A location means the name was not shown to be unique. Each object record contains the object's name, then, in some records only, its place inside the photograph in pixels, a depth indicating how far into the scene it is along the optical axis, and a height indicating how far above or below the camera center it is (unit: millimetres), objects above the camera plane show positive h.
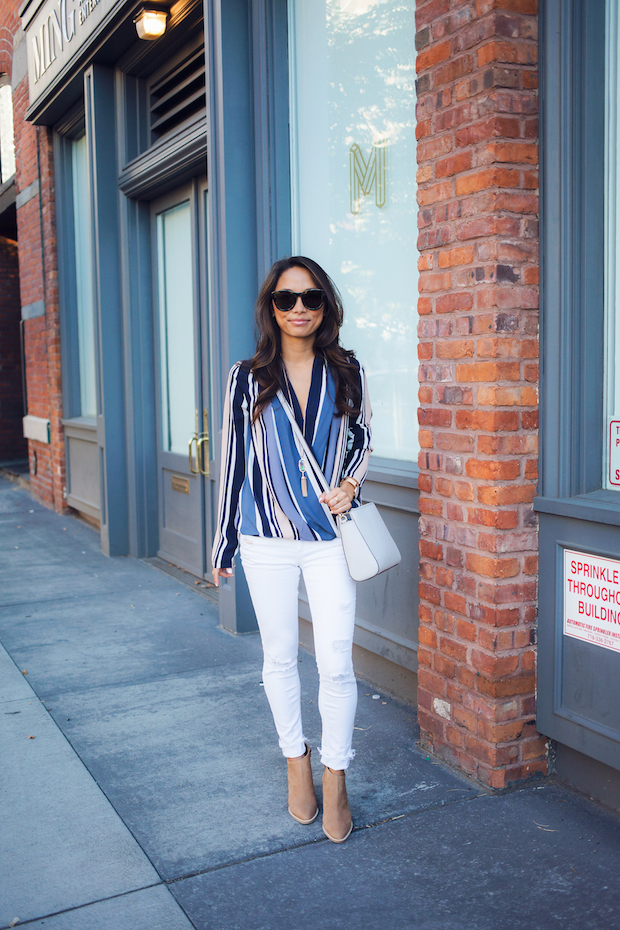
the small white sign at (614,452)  3100 -235
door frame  6375 +529
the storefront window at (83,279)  8953 +1251
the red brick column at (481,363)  3021 +99
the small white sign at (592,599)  2938 -741
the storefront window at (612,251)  3004 +486
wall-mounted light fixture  6012 +2622
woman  2871 -321
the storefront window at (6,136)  11688 +3775
